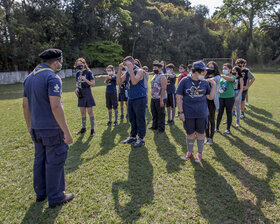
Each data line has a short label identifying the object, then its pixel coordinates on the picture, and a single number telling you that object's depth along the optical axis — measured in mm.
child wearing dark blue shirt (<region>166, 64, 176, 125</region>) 6582
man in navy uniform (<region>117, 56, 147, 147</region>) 4398
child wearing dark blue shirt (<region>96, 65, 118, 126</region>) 6316
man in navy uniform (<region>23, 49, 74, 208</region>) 2473
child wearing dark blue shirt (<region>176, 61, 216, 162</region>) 3609
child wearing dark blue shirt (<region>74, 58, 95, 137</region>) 5328
